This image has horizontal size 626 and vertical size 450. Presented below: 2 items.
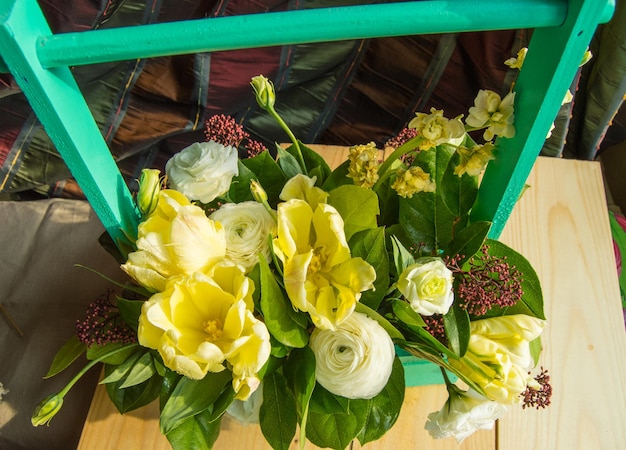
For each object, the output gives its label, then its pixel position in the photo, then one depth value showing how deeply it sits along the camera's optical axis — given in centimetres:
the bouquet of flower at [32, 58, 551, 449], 50
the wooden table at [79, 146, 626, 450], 75
